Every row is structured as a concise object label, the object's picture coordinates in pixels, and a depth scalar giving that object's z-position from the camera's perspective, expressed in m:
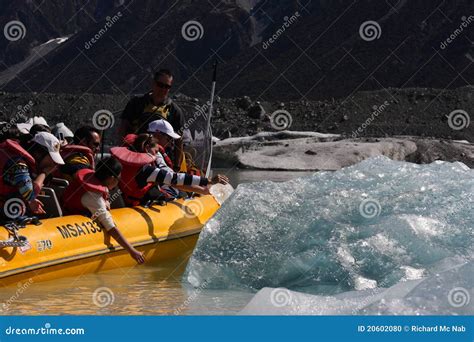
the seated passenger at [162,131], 18.09
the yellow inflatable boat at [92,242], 14.52
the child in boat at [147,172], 17.17
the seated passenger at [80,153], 16.34
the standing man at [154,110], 19.19
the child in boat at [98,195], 15.31
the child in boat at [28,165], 13.97
